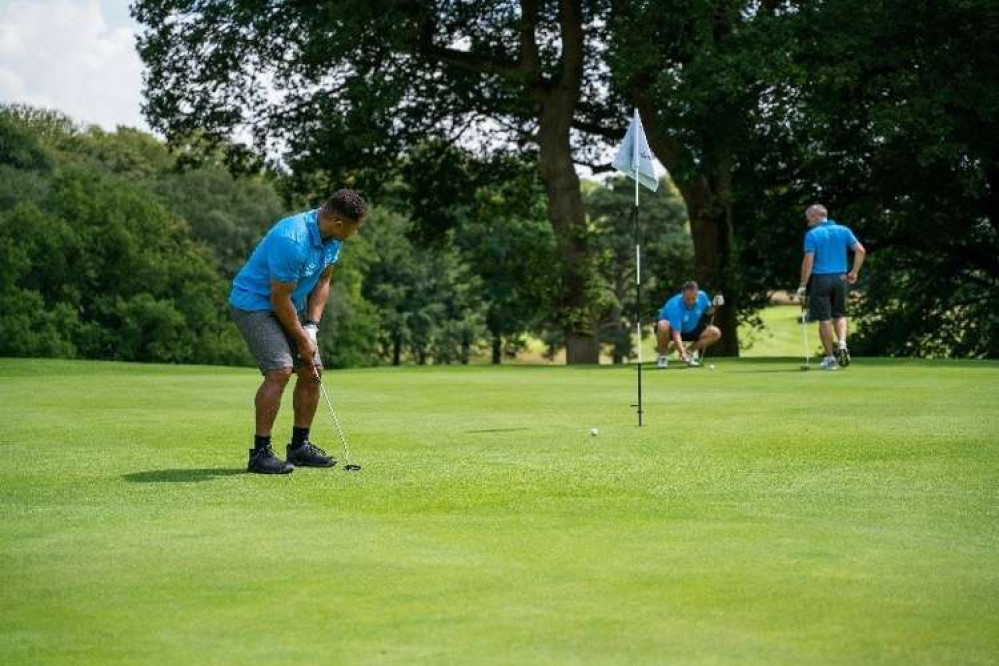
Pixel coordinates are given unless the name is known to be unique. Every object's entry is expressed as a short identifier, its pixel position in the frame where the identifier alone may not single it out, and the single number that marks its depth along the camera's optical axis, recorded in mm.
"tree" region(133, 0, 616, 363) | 38469
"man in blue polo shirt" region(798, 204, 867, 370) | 23234
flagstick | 15656
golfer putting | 10602
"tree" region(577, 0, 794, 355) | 34000
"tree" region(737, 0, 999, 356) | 34812
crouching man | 27609
